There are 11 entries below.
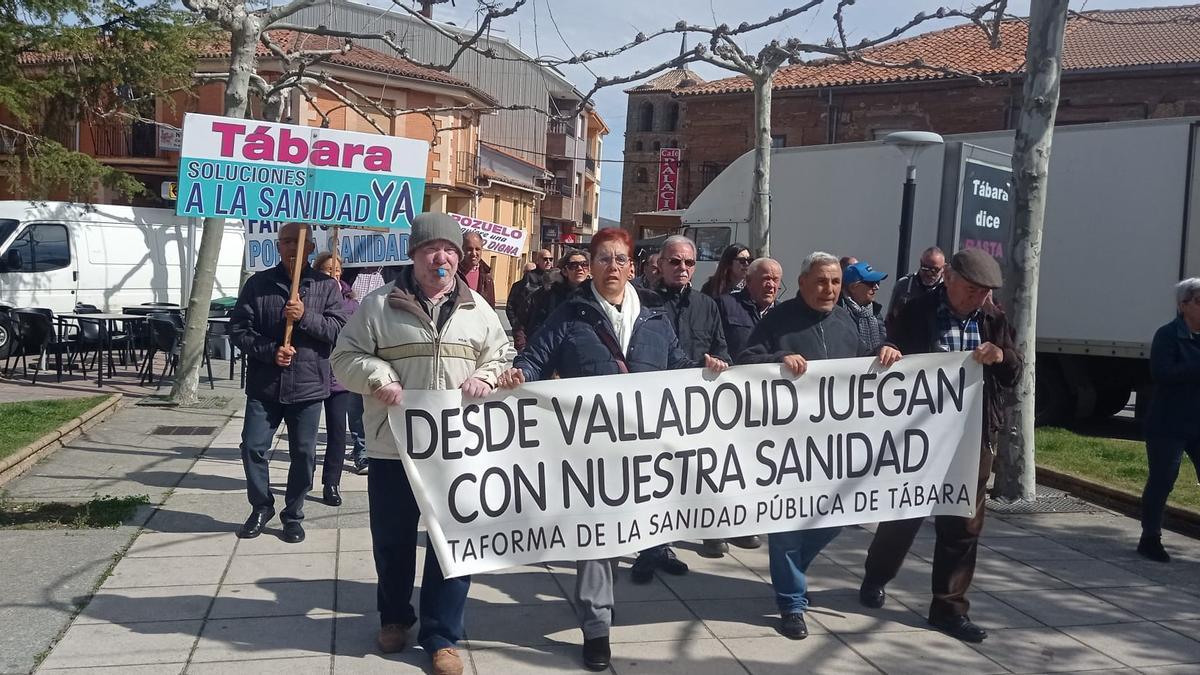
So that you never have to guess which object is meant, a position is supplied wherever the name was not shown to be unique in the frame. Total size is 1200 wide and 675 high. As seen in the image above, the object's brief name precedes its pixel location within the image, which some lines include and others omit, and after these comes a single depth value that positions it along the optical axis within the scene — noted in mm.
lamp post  11797
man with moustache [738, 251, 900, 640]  5012
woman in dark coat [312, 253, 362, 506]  7074
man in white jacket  4480
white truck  11781
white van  17047
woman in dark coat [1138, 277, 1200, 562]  6301
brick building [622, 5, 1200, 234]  31250
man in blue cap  6289
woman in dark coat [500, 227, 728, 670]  4668
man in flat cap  5055
